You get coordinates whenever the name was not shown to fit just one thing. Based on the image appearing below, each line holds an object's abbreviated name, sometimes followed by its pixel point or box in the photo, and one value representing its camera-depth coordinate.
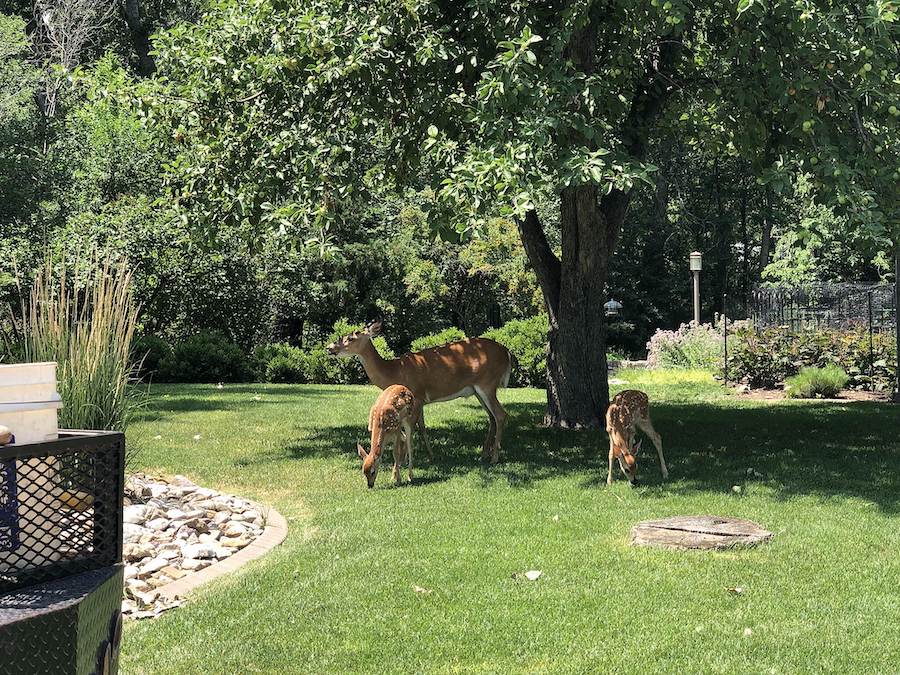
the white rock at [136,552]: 6.20
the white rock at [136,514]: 7.09
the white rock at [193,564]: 6.23
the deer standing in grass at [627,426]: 8.37
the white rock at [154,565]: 6.00
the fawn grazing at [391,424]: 8.59
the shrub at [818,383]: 16.56
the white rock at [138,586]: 5.64
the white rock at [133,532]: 6.57
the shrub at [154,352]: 20.36
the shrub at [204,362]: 20.44
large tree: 8.27
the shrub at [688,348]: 23.39
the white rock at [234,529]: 7.01
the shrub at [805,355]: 17.34
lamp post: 26.31
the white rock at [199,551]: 6.42
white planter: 2.37
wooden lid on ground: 6.45
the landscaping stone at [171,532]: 5.81
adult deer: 10.22
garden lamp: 30.45
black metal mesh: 2.42
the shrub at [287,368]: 21.14
